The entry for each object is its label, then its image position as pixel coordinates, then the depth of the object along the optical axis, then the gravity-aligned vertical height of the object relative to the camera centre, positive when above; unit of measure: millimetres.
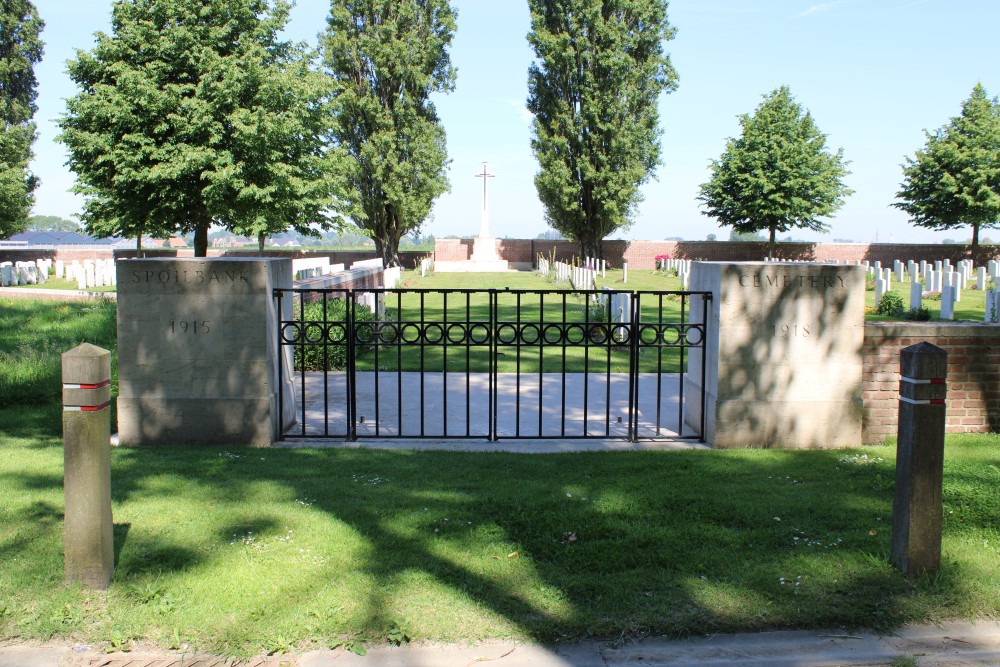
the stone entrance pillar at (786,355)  6410 -775
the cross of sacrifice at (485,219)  46562 +2492
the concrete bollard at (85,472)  3545 -972
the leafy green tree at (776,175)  42688 +4653
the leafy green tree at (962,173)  40259 +4549
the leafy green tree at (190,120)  23719 +4229
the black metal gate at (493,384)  6684 -1551
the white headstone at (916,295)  15763 -686
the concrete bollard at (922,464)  3693 -962
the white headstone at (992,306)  14711 -848
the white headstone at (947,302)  15258 -795
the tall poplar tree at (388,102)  38125 +7684
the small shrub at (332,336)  11242 -1179
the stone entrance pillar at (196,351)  6387 -757
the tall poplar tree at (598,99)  38531 +8016
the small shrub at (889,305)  16906 -967
